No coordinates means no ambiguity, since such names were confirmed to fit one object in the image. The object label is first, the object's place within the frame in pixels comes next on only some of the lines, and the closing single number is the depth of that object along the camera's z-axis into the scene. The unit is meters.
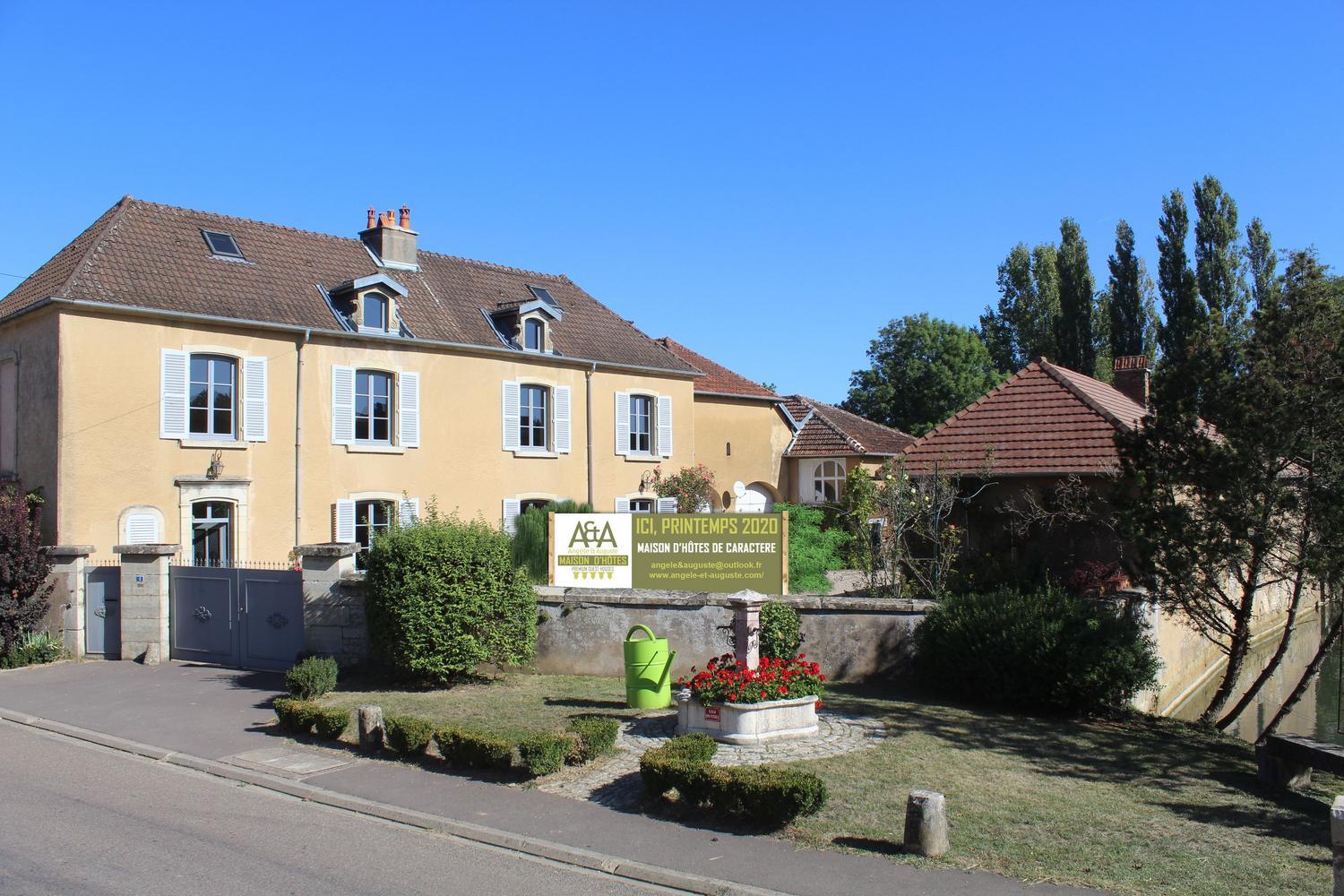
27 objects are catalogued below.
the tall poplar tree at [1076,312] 43.94
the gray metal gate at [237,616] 15.61
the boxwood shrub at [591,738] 9.57
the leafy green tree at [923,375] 49.03
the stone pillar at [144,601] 16.77
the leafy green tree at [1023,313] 49.12
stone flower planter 9.97
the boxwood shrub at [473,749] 9.45
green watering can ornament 11.98
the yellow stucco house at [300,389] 19.44
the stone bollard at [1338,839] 5.45
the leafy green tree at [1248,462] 11.75
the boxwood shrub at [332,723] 10.82
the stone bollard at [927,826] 7.04
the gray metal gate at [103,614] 17.28
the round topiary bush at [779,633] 12.12
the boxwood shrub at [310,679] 12.65
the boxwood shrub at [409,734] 10.01
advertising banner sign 15.16
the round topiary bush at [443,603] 13.13
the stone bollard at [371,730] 10.52
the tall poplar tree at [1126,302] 42.41
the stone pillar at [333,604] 14.90
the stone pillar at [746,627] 10.70
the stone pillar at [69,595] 17.36
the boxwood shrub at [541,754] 9.15
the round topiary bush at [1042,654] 11.94
